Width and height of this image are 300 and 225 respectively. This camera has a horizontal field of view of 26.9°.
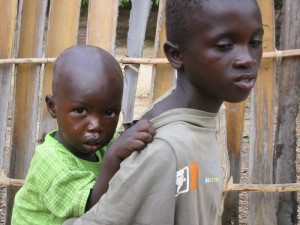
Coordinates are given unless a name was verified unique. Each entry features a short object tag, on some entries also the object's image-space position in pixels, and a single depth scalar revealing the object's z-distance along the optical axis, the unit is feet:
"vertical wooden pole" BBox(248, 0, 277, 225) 11.80
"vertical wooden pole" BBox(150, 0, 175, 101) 11.78
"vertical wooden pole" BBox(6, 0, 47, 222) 12.43
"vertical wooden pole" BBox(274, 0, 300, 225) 11.99
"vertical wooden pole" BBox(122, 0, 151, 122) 11.97
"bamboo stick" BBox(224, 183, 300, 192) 12.10
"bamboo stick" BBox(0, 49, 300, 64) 11.71
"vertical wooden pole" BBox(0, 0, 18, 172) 12.37
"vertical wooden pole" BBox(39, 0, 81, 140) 12.26
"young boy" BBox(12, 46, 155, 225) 6.11
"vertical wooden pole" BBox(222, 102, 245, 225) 12.12
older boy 4.94
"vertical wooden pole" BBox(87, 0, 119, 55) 11.90
